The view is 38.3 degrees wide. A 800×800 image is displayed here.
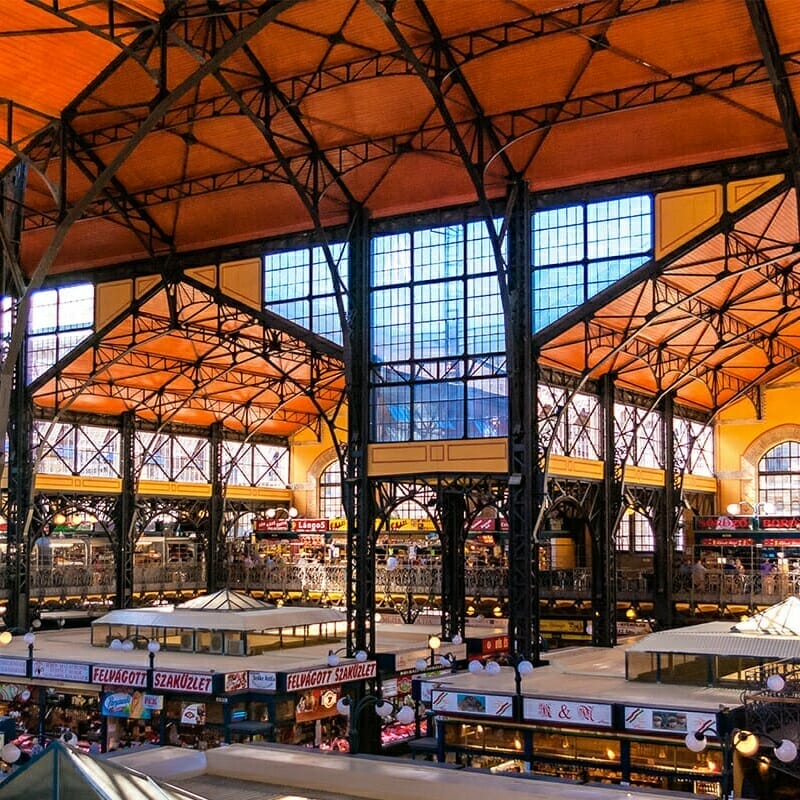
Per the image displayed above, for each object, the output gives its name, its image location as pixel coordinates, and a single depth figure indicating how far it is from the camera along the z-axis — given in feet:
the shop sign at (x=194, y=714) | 99.60
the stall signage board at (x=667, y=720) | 75.89
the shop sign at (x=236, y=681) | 98.43
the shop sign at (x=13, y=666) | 110.72
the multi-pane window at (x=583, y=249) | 100.07
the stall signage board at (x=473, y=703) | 85.35
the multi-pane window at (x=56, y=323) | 133.80
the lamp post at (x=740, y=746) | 60.29
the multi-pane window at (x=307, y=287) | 115.14
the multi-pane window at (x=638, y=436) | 136.77
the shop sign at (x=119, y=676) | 101.50
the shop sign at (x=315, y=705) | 101.76
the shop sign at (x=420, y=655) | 112.88
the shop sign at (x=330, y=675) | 99.91
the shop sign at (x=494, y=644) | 121.70
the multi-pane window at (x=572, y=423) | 114.42
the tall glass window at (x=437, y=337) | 106.22
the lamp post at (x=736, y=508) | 160.04
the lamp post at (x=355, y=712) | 66.28
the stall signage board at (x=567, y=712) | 80.33
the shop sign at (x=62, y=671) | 105.69
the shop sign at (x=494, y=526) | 157.37
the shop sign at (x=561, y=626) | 144.67
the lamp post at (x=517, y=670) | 79.00
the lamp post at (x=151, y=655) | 96.12
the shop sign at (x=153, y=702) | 100.12
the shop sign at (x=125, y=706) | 101.86
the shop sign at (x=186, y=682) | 98.12
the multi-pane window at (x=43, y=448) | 151.46
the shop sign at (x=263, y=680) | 99.50
